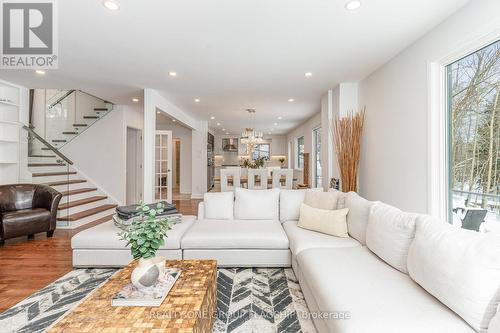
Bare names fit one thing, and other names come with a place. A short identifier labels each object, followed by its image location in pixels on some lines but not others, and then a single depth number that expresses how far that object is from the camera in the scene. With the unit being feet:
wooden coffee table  4.20
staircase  16.06
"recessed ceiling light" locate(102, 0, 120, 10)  7.33
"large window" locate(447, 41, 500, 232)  7.22
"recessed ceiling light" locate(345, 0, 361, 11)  7.23
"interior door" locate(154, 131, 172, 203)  25.25
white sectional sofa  4.01
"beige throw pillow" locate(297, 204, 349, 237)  8.86
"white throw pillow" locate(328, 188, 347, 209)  9.78
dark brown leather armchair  11.93
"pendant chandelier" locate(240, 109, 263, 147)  25.23
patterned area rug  6.21
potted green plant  5.18
